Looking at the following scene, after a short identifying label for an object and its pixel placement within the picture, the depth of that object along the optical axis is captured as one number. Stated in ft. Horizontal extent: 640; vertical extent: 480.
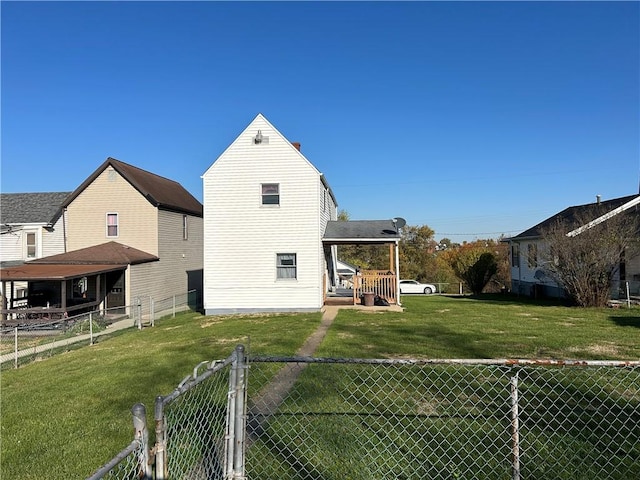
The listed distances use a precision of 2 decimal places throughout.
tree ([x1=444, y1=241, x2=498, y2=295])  91.71
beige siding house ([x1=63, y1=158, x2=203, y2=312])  73.97
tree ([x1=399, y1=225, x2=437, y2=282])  150.61
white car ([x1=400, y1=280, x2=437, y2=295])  110.22
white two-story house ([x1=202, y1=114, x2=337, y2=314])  59.06
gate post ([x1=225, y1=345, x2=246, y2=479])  9.82
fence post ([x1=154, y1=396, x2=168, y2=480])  6.97
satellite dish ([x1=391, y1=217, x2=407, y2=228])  65.21
